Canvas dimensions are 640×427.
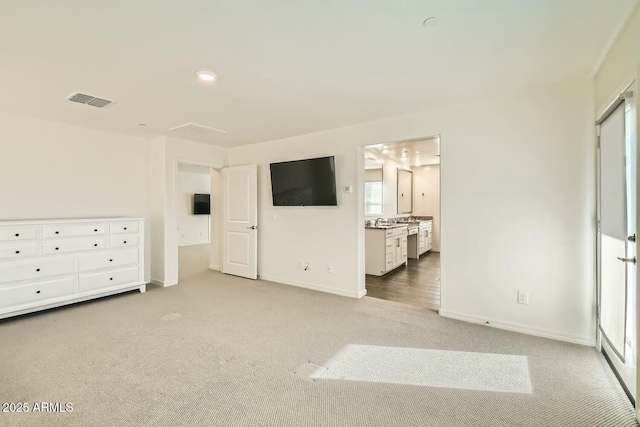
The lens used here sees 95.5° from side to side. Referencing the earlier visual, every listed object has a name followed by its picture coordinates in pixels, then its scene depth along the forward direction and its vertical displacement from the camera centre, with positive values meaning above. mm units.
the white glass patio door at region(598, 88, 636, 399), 1926 -219
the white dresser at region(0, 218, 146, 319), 3168 -612
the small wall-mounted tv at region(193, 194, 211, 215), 9508 +228
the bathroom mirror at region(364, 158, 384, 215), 6820 +568
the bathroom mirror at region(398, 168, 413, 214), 7941 +550
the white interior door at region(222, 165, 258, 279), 4977 -177
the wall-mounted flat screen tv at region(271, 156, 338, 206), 4133 +430
